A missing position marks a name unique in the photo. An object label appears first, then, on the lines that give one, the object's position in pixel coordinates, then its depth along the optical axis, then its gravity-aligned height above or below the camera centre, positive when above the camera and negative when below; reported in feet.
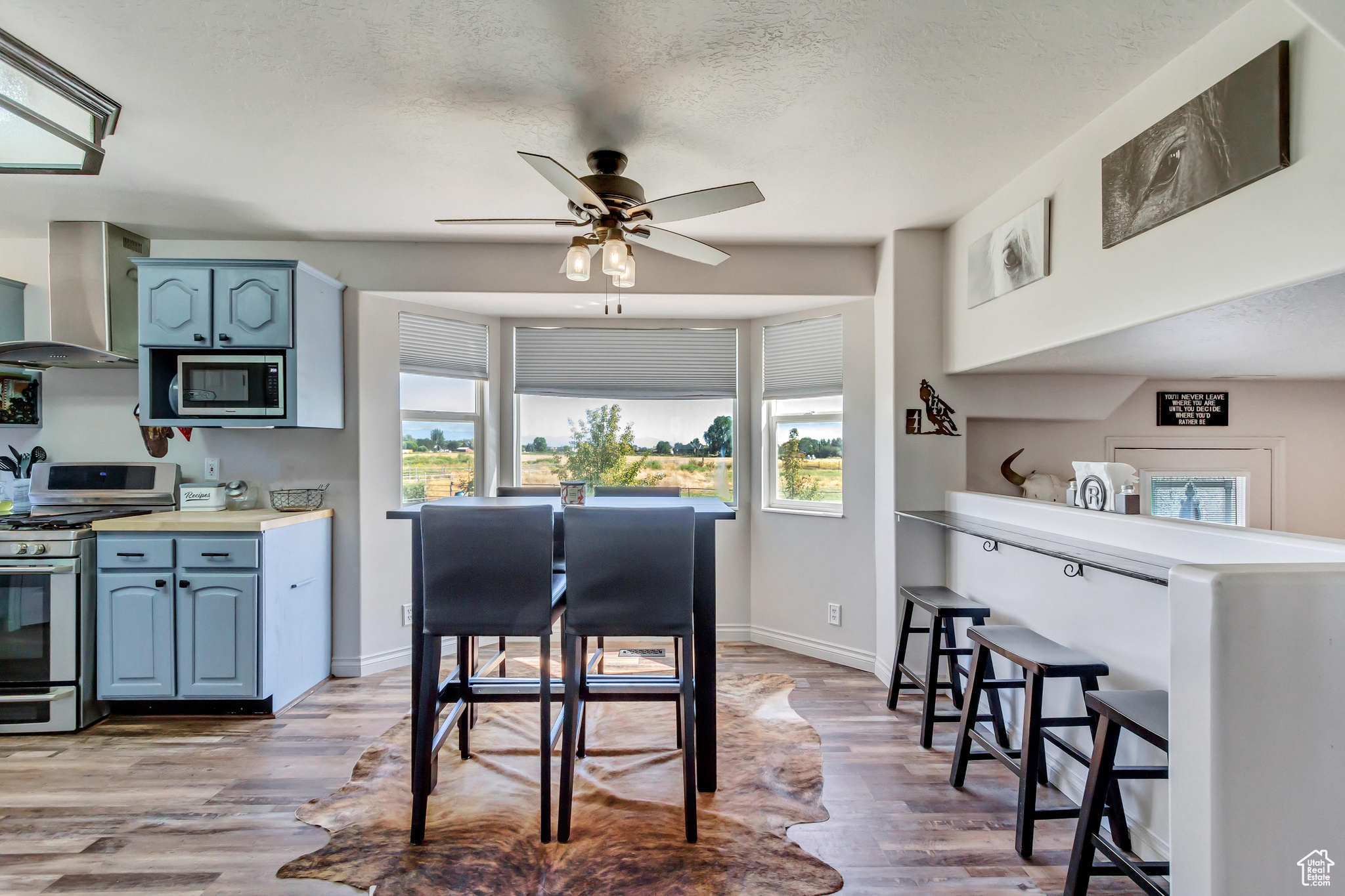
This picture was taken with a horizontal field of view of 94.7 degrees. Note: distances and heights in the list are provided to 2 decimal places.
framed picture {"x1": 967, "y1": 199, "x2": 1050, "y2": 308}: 8.19 +2.77
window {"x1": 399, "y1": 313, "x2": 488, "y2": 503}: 12.90 +0.94
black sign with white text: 11.87 +0.75
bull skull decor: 10.94 -0.71
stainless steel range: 9.30 -2.70
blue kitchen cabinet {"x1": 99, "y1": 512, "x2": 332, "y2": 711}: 9.70 -2.68
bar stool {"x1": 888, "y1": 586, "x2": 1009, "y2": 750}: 8.80 -2.87
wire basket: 11.60 -1.01
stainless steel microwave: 10.57 +1.05
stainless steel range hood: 10.66 +2.66
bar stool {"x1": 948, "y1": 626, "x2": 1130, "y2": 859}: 6.37 -2.92
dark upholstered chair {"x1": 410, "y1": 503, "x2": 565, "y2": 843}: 6.71 -1.52
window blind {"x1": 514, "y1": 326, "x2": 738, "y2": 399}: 14.19 +1.95
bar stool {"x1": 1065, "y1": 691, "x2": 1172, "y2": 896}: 5.25 -2.96
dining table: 7.85 -2.42
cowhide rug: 6.24 -4.35
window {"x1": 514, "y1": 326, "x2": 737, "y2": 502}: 14.20 +0.95
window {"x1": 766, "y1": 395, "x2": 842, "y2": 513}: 13.07 -0.15
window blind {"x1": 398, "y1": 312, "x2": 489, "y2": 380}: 12.78 +2.15
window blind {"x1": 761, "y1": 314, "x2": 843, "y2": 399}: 12.79 +1.89
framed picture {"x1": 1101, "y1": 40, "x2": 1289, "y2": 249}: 5.04 +2.77
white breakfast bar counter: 3.57 -1.60
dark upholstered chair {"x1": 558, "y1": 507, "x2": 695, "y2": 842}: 6.84 -1.47
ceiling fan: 6.75 +2.74
